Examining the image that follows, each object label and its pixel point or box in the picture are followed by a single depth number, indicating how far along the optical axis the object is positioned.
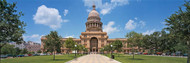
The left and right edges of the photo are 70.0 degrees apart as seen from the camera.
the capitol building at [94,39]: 122.82
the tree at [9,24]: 13.52
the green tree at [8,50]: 73.40
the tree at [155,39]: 74.06
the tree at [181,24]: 15.50
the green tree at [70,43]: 55.02
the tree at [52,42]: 32.50
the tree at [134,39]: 37.19
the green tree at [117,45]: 48.89
